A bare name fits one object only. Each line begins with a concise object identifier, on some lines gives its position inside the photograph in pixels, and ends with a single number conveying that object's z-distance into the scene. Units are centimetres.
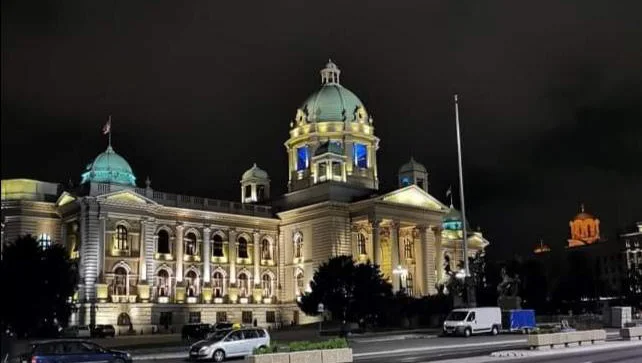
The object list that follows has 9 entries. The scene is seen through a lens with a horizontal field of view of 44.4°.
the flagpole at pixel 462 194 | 5570
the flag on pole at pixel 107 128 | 8366
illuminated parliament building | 8238
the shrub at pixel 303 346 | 2952
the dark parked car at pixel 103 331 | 7251
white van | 5534
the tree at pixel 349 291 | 7225
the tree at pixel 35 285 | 5519
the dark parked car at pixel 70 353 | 3152
